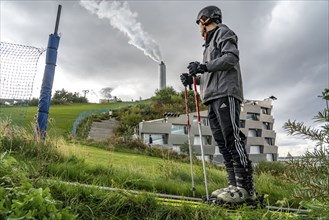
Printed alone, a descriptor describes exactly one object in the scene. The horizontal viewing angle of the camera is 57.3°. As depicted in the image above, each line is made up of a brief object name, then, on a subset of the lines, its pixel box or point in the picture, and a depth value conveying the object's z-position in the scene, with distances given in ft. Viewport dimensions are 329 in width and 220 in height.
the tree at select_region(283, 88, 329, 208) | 3.97
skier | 8.34
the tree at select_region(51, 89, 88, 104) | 128.67
